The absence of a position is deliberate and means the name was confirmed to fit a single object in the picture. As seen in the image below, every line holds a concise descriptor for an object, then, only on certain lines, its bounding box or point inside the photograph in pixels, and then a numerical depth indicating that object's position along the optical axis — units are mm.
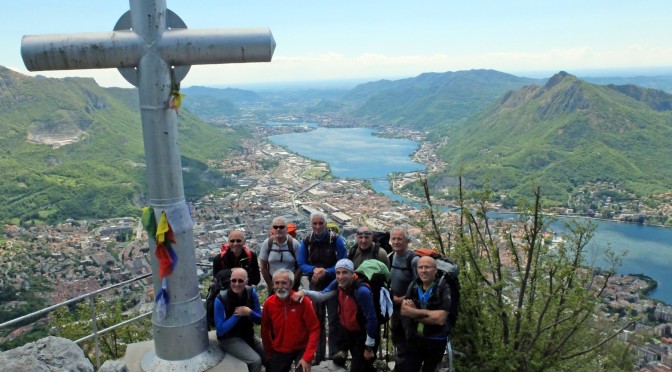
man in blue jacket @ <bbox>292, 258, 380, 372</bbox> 4625
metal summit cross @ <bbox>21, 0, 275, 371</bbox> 3939
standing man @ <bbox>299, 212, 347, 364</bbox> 5367
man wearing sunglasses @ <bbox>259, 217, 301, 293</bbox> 5512
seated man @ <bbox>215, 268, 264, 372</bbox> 4633
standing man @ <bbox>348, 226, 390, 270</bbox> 5293
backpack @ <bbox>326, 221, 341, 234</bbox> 5706
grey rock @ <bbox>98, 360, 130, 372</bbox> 4000
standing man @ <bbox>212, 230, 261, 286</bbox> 5375
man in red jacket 4402
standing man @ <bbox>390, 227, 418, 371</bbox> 4961
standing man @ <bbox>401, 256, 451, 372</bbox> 4441
